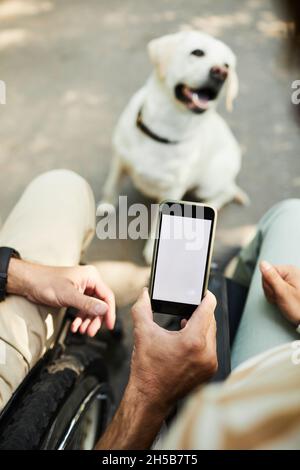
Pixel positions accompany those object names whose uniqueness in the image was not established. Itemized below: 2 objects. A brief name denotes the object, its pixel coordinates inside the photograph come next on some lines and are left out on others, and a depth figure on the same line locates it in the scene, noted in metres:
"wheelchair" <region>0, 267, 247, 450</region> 0.75
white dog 1.22
